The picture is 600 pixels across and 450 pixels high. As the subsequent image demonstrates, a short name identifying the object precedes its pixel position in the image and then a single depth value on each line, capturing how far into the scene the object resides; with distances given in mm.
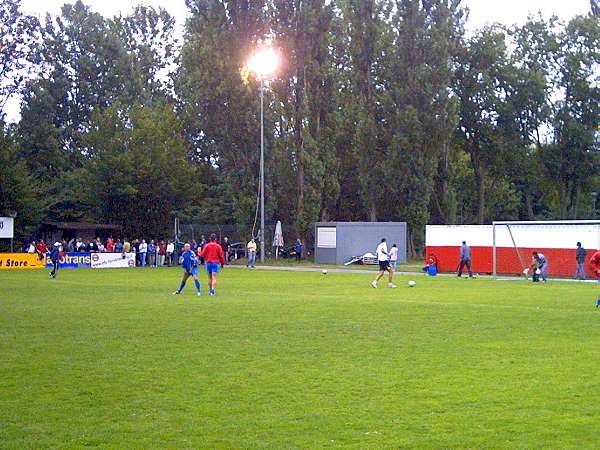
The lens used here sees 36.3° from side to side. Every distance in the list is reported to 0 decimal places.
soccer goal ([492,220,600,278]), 41531
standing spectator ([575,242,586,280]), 39625
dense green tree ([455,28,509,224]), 73938
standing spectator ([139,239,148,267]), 58031
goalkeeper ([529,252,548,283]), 38447
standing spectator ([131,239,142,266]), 58562
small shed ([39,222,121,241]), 71500
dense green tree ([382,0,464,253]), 61312
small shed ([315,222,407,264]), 56844
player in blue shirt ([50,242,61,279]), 41875
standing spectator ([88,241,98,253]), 61000
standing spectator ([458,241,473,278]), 42281
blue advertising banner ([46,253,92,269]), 55219
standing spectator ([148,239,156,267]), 59500
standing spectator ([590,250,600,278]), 24078
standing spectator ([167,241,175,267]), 59750
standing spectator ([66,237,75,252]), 62000
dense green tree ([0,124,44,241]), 64562
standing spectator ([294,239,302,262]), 61906
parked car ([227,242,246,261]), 66812
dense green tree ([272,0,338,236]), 60531
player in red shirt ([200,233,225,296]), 28166
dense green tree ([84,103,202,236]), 68000
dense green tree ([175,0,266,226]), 61656
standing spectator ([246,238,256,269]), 54906
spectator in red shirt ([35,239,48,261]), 53812
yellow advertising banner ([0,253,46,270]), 52875
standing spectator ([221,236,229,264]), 64044
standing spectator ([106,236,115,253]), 60219
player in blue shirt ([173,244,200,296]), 28656
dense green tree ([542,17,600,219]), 73125
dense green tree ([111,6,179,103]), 87488
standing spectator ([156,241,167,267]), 59438
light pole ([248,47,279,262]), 58594
